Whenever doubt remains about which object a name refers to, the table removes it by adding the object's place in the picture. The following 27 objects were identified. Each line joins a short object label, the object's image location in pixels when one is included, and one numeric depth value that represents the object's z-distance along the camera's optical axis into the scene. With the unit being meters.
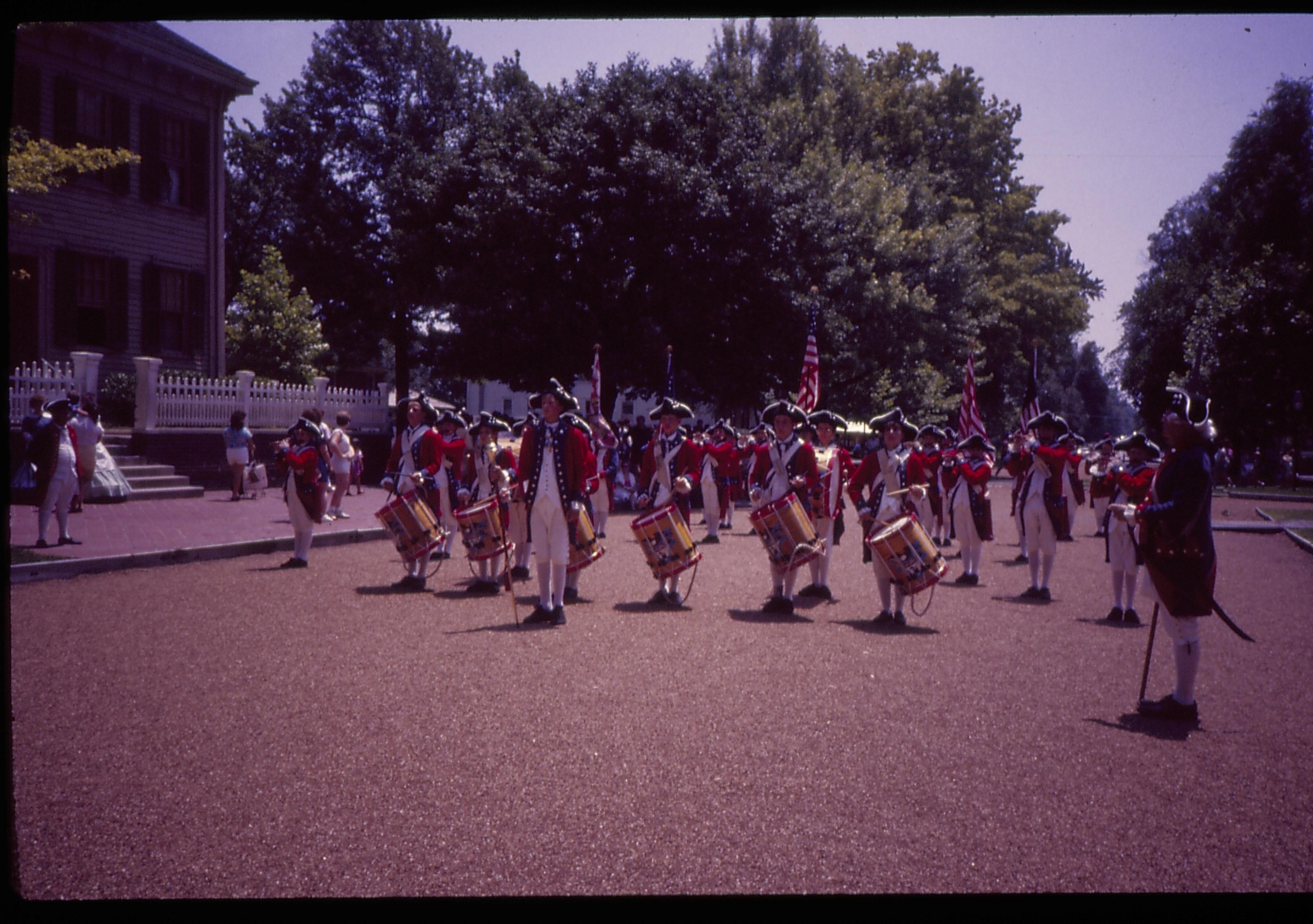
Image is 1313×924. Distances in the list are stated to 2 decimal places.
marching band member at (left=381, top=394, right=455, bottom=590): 12.12
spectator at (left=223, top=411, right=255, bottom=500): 22.00
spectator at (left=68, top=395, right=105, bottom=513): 17.25
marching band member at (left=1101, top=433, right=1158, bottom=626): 10.45
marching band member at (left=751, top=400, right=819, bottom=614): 11.14
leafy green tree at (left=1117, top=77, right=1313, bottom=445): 42.53
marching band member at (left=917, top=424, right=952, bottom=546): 13.88
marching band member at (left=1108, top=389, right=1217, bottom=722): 6.71
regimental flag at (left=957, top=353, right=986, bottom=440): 22.00
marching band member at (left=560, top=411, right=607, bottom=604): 10.11
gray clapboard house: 22.69
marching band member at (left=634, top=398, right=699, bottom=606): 11.16
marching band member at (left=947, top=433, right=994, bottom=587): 13.29
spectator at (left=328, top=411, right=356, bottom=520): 20.02
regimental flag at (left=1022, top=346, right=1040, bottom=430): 22.09
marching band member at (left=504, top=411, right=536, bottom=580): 13.23
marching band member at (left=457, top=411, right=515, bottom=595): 13.12
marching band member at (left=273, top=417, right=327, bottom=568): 12.88
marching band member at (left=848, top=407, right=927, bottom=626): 10.26
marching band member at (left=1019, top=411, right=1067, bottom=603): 12.16
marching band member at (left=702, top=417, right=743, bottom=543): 19.50
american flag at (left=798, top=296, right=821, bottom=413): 20.16
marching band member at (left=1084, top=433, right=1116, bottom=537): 9.72
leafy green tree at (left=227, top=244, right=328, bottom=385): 41.81
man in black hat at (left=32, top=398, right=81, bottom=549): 13.61
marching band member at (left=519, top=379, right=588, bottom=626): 9.85
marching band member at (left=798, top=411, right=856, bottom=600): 12.04
